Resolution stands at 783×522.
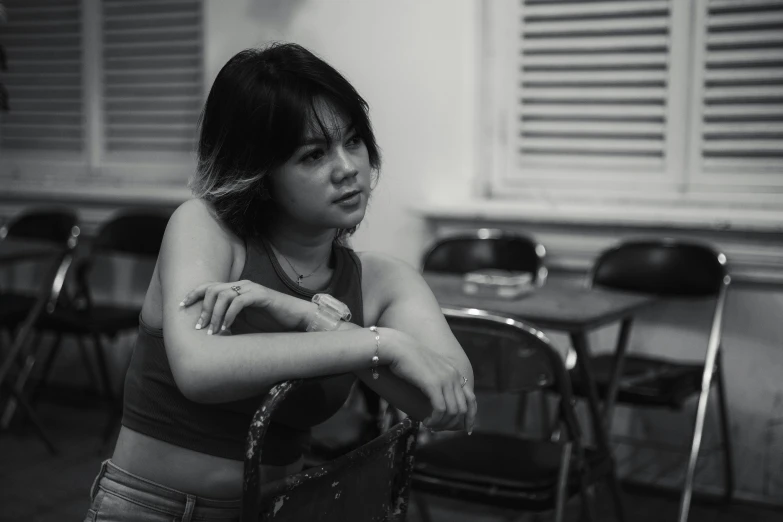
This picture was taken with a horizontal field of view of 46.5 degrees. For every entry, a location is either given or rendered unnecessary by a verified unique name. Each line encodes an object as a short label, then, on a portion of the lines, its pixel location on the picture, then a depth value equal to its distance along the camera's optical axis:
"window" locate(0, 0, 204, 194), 5.16
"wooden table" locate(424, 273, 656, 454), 2.72
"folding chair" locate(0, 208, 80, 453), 4.08
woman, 1.31
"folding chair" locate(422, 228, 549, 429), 3.95
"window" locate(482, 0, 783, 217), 3.72
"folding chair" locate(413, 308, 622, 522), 2.01
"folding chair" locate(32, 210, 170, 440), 4.38
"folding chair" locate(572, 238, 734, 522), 3.23
